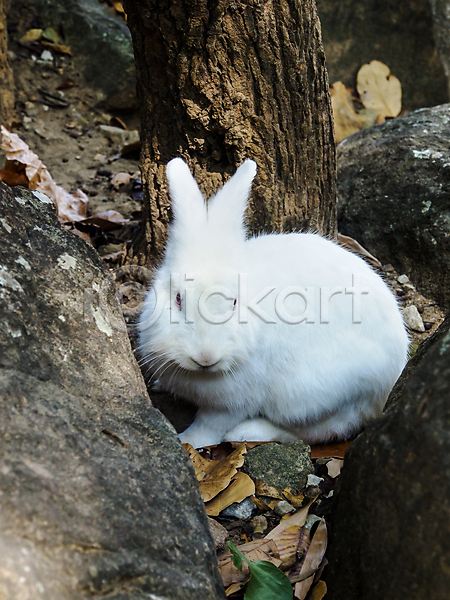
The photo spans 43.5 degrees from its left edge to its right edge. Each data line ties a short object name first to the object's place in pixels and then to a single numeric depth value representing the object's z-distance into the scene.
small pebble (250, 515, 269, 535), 2.23
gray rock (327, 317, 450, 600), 1.27
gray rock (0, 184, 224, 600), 1.24
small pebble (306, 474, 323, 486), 2.44
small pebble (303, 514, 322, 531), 2.10
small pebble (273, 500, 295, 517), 2.28
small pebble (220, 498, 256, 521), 2.32
